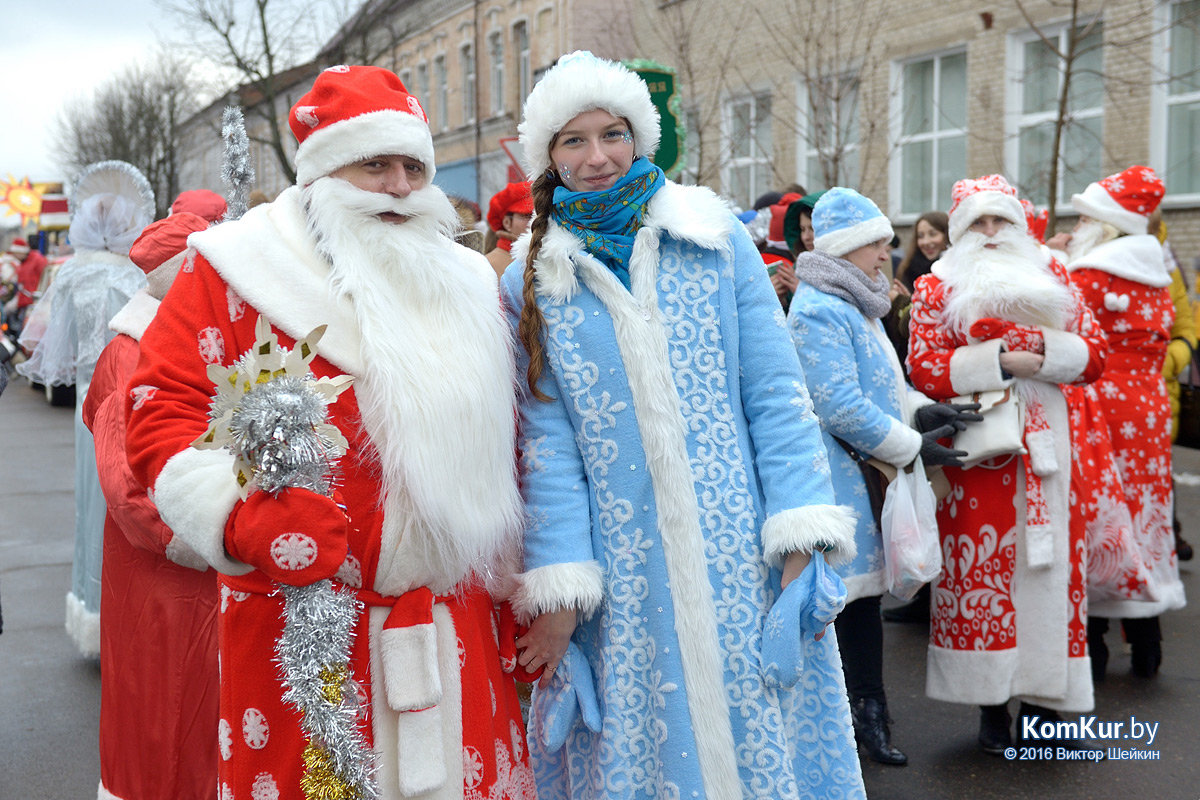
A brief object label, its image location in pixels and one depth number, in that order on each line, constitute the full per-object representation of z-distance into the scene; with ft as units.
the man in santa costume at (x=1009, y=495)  14.19
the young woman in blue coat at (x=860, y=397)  13.29
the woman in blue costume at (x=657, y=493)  8.54
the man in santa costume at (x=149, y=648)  10.61
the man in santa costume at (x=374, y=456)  7.59
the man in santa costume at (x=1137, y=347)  18.45
